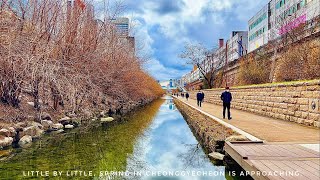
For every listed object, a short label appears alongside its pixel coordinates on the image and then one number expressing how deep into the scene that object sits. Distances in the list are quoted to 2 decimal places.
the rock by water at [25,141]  11.26
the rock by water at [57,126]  15.24
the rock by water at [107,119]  20.55
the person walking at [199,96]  29.06
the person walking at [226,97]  13.87
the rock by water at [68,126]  16.17
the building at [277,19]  26.11
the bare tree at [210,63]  51.16
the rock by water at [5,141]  10.57
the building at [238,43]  65.56
